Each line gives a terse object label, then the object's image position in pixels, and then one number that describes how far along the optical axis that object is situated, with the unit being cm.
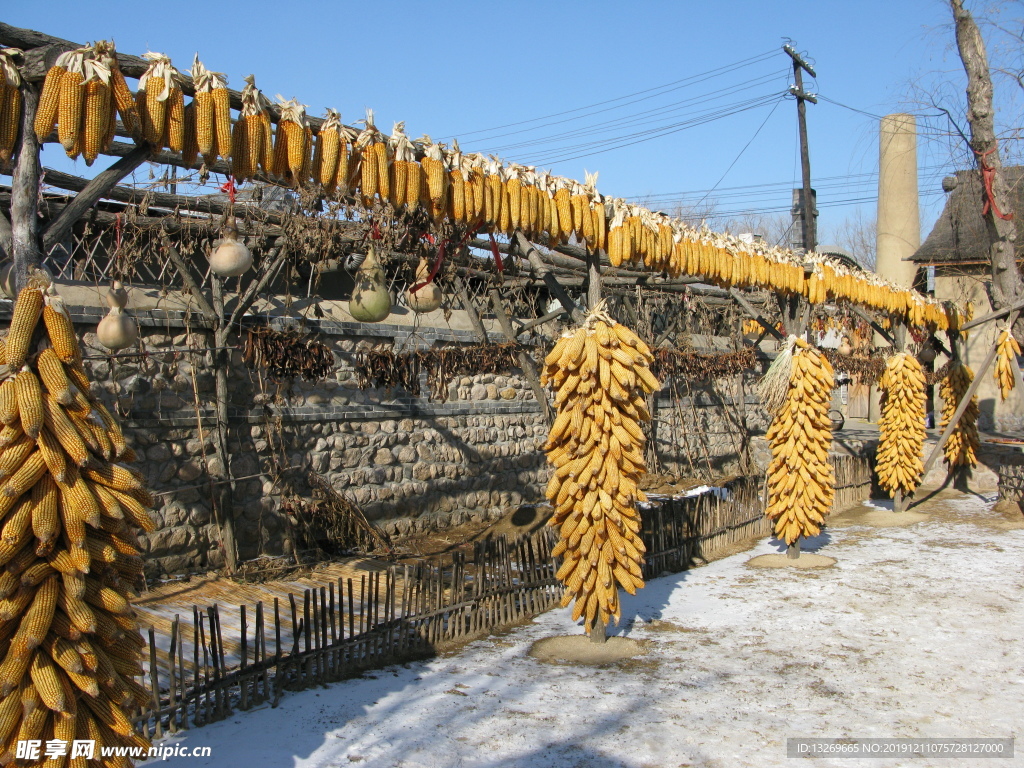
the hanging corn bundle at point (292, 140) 448
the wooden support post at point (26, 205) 325
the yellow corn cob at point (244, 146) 429
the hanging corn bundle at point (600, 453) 585
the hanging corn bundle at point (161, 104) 382
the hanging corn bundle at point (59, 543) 298
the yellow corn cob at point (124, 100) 363
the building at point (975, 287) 2081
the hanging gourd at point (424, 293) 723
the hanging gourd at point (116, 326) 657
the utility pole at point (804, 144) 1959
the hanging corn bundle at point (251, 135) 429
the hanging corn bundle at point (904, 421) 1236
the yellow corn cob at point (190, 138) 403
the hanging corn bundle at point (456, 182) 540
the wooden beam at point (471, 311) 945
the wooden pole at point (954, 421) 1223
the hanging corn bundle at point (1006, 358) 1218
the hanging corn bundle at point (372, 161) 486
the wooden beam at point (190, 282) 788
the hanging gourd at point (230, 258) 626
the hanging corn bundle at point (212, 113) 403
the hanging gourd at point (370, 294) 720
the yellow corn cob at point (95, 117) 350
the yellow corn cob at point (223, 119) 408
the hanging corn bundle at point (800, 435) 896
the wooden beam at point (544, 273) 668
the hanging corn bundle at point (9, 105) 332
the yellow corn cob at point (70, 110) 340
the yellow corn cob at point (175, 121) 391
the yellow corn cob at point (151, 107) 382
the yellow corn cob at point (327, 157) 462
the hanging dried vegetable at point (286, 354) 828
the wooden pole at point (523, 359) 808
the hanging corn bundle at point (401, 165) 503
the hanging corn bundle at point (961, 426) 1401
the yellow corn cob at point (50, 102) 338
